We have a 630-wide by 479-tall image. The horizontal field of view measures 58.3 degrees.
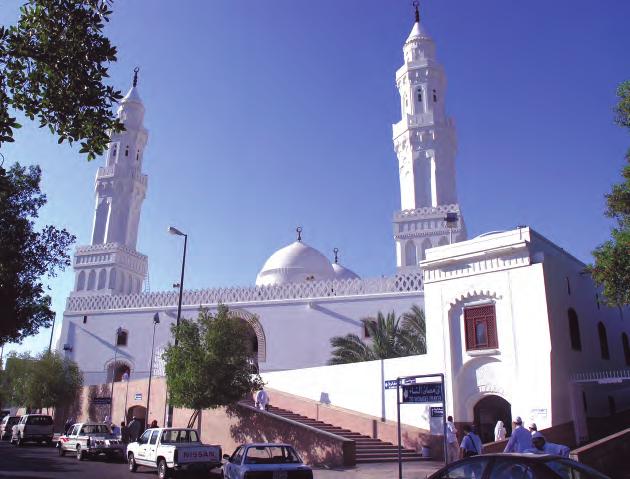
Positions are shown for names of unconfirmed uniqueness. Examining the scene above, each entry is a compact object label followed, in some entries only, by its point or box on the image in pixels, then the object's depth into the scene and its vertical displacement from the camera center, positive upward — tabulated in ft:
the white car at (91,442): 53.06 -2.67
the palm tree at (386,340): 73.05 +9.95
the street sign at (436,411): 32.17 +0.37
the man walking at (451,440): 44.47 -1.65
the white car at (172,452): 39.48 -2.62
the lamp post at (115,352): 99.76 +10.39
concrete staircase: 49.42 -2.71
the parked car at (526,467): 17.78 -1.51
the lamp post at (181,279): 56.29 +14.15
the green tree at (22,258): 48.11 +13.22
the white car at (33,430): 69.05 -2.08
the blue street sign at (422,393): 31.22 +1.34
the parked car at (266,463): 29.55 -2.50
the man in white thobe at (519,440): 32.37 -1.16
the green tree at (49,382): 88.94 +4.69
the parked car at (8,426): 82.69 -1.99
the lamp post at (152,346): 69.13 +10.73
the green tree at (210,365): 53.36 +4.61
